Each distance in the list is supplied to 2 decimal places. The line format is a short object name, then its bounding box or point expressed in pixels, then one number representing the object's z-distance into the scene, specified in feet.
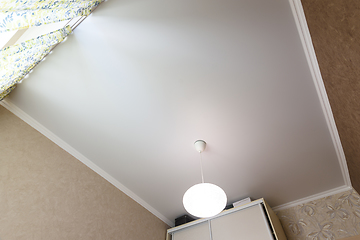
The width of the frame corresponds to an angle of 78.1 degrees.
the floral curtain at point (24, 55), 5.37
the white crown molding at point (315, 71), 5.27
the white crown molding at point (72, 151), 7.30
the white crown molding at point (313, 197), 9.27
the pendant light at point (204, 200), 6.04
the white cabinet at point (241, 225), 8.25
